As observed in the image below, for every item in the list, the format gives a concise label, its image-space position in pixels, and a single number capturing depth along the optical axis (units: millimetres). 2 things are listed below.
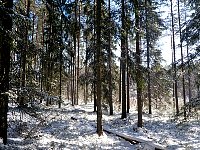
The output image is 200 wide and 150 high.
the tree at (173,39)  20115
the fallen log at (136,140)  8478
